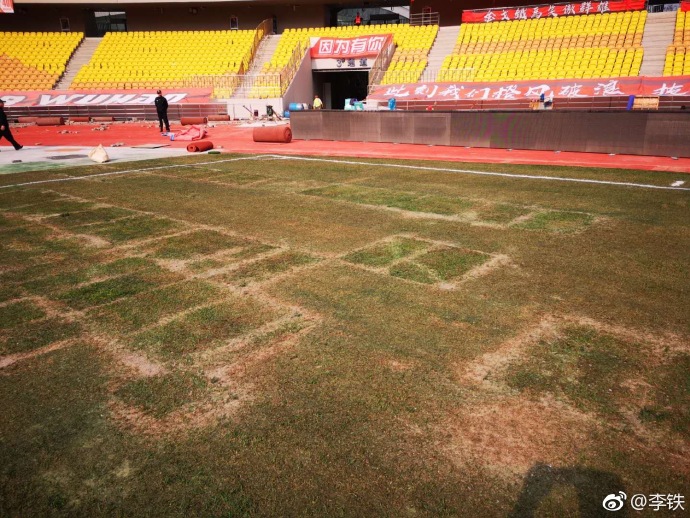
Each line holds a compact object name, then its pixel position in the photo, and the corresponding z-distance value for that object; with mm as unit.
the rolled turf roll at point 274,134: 20016
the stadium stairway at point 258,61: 33438
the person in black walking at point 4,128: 16812
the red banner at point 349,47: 32000
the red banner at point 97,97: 32844
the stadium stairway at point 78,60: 36519
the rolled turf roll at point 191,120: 29859
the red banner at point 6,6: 39031
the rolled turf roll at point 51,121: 30719
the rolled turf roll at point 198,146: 16984
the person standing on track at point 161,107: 24953
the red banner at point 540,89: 21625
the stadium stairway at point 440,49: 28862
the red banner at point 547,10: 28191
